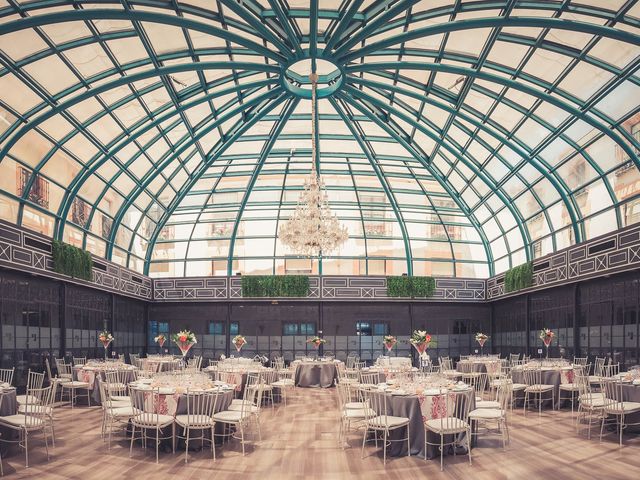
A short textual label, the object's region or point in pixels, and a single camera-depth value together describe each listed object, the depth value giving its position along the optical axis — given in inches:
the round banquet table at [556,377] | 482.0
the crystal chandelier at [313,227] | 432.8
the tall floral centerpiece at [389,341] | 715.9
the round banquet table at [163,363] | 645.2
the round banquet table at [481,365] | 597.0
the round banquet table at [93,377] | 507.8
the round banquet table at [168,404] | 319.6
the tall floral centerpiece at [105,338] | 644.7
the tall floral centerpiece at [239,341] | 715.4
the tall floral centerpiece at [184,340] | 495.7
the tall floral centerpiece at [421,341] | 486.0
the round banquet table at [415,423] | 313.9
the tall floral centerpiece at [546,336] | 606.4
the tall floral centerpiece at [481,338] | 770.6
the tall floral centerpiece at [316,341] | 752.3
